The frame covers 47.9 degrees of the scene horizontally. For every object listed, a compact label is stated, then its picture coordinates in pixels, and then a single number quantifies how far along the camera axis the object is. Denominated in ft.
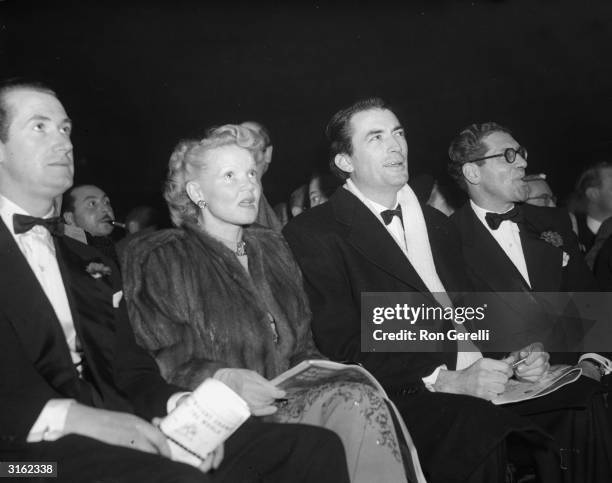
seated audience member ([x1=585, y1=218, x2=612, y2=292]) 13.89
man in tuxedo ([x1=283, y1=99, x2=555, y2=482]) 9.45
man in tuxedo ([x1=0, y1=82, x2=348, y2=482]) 6.96
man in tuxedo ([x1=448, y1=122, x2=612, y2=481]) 12.75
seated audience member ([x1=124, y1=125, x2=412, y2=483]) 8.36
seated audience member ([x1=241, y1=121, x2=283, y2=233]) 12.84
